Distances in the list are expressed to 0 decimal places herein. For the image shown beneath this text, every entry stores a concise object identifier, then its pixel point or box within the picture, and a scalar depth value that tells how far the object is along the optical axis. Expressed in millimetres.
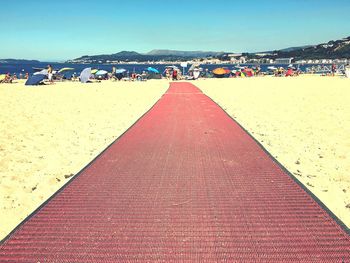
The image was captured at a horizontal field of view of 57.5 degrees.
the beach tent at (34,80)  29727
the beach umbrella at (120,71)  40341
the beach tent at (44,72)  32812
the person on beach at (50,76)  33562
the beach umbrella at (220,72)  44566
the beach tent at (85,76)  34469
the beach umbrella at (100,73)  38981
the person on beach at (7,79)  33156
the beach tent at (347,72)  36625
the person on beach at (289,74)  45881
